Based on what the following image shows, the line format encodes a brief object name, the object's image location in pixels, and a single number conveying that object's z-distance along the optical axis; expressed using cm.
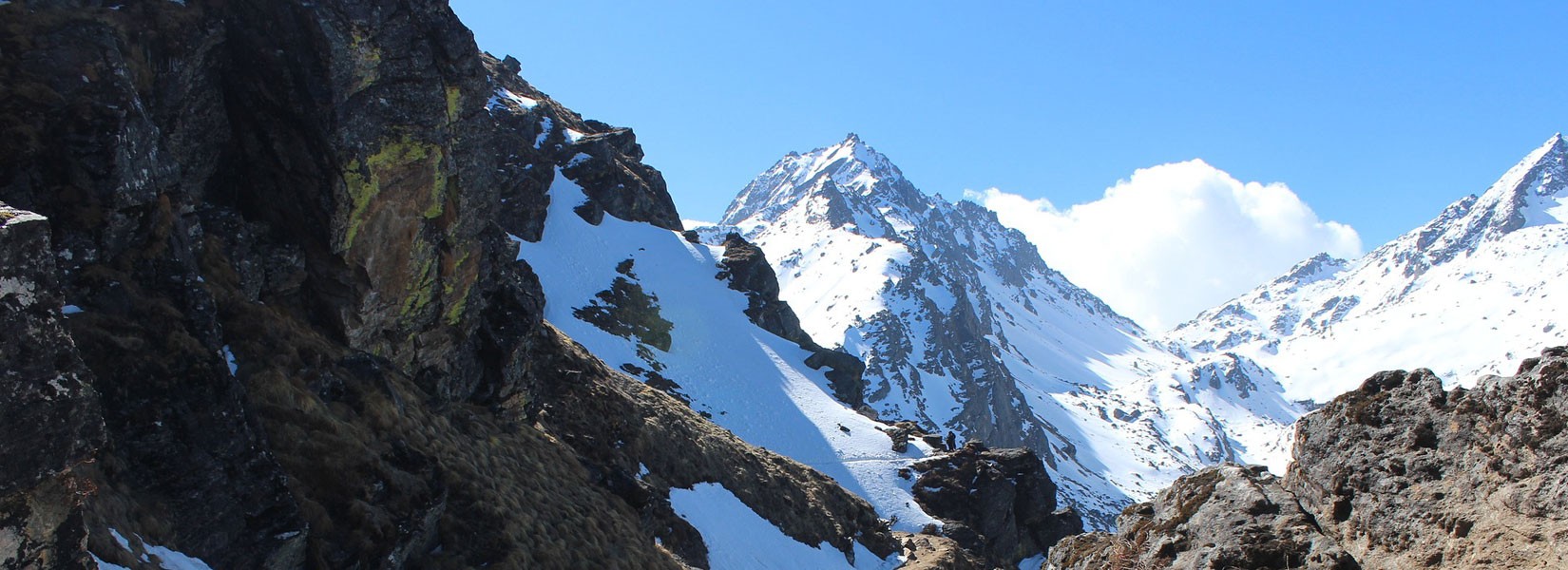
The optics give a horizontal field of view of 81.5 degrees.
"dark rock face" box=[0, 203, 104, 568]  772
